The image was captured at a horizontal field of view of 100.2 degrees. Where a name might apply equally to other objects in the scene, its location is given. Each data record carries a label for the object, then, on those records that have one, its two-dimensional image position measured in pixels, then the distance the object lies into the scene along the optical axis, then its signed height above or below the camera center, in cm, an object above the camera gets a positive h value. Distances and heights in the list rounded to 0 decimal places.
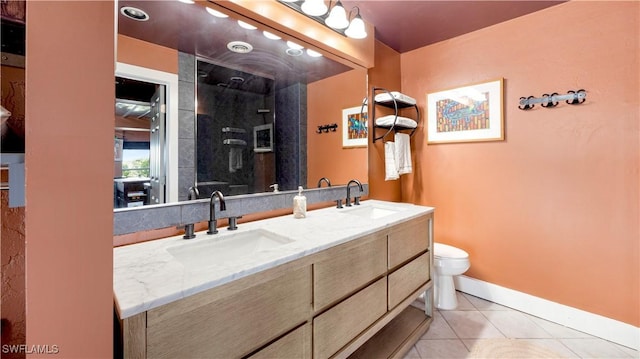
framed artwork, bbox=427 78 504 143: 221 +58
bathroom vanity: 72 -38
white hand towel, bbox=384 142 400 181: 237 +15
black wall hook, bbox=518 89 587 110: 185 +58
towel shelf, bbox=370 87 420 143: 233 +71
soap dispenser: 160 -16
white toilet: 208 -71
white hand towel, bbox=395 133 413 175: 243 +24
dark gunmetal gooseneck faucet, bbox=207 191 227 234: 125 -17
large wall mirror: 116 +37
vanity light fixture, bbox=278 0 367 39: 165 +108
